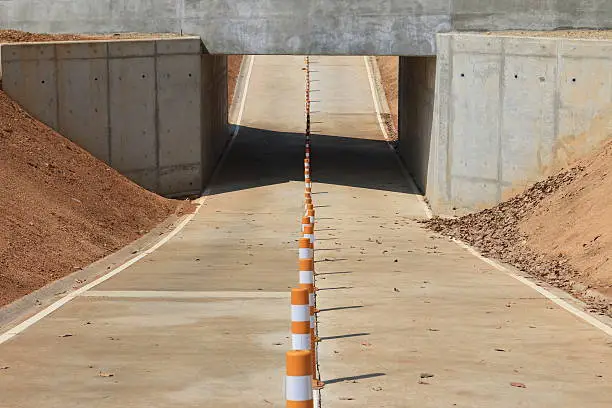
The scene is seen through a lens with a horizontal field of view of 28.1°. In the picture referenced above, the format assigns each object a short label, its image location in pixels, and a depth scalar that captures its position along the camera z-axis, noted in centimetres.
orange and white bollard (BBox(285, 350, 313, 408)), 578
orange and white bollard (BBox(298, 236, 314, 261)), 1195
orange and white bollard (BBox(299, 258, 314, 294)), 1099
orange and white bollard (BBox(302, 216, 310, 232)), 1572
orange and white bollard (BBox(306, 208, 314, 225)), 2025
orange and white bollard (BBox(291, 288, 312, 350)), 805
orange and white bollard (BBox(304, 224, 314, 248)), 1529
